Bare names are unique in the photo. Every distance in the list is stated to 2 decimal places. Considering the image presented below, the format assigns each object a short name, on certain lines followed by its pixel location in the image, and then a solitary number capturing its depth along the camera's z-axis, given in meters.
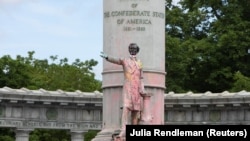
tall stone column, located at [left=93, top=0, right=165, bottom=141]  42.09
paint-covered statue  38.97
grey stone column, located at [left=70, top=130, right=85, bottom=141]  56.53
